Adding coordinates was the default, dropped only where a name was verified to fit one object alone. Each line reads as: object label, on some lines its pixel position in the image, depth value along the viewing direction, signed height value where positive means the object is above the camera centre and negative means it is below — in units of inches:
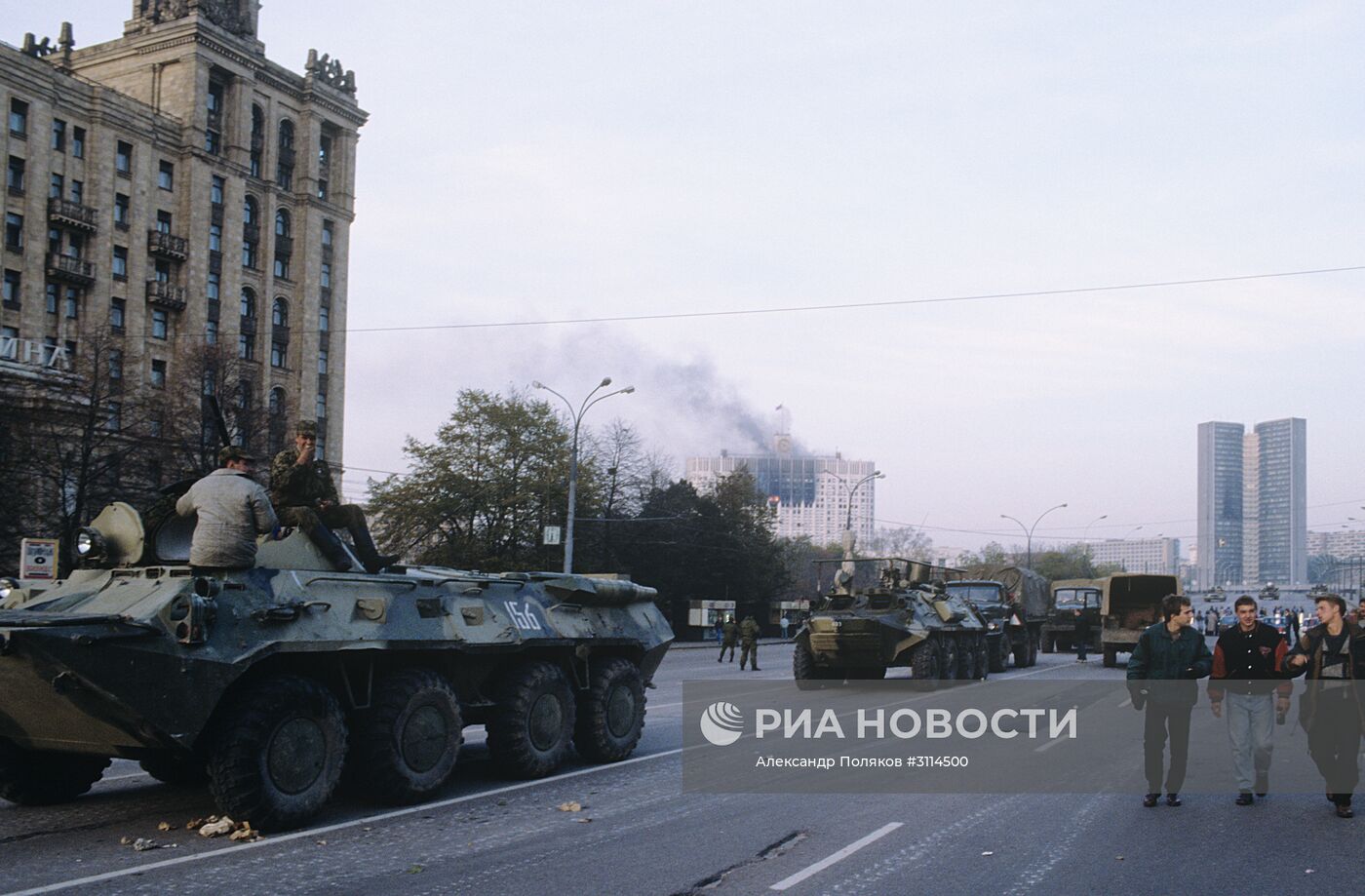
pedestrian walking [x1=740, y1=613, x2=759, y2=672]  1183.6 -98.7
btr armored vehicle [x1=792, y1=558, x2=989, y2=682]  832.9 -64.4
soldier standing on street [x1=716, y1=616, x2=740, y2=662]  1376.7 -109.7
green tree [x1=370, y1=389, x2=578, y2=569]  2074.3 +54.7
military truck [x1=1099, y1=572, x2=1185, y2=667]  1205.7 -59.4
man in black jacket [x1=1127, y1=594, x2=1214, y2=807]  403.9 -46.4
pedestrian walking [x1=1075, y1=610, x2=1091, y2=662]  1385.3 -106.6
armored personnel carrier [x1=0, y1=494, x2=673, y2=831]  330.6 -43.8
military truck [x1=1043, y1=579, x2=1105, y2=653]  1502.2 -89.9
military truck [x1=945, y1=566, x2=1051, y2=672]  1127.6 -79.1
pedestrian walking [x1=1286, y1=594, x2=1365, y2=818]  392.8 -45.8
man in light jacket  359.6 +0.3
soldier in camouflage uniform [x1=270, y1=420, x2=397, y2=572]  403.9 +5.6
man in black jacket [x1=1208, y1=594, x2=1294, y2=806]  398.3 -44.8
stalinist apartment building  2267.5 +612.9
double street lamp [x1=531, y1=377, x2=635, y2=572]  1597.6 +46.9
